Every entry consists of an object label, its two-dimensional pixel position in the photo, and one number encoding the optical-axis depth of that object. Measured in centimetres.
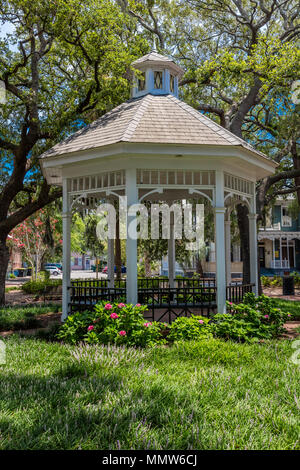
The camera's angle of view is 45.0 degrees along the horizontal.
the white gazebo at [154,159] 854
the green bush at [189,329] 763
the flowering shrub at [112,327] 723
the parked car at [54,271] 4995
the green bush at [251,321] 790
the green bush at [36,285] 2330
